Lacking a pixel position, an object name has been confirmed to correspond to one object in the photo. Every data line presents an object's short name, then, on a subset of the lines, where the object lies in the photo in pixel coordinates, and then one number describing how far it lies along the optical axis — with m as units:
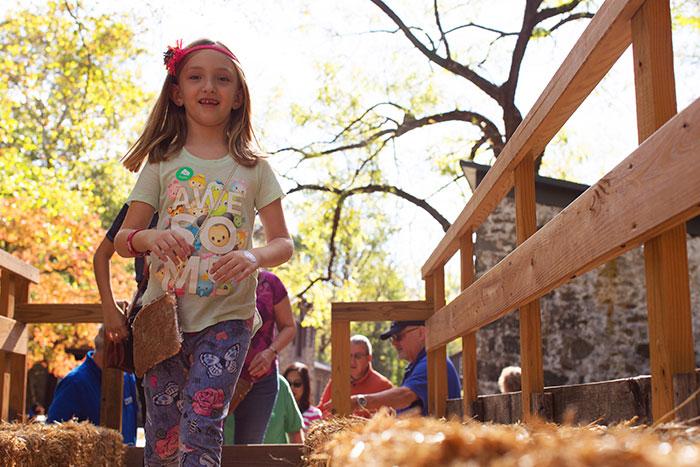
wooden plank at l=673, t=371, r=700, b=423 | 1.59
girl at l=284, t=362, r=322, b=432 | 8.20
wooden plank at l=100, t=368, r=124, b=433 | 5.15
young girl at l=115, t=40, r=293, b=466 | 3.01
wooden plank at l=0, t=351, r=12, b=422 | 4.85
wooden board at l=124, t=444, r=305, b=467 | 4.48
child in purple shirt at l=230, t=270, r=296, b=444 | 4.66
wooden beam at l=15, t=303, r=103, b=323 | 5.12
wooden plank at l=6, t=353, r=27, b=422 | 5.13
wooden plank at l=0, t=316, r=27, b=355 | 4.83
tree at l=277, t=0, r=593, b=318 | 17.33
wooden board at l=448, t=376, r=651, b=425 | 2.18
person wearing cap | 5.37
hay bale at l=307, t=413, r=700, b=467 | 0.97
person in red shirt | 6.73
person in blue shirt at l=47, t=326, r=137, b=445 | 5.45
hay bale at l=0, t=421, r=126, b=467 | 3.16
